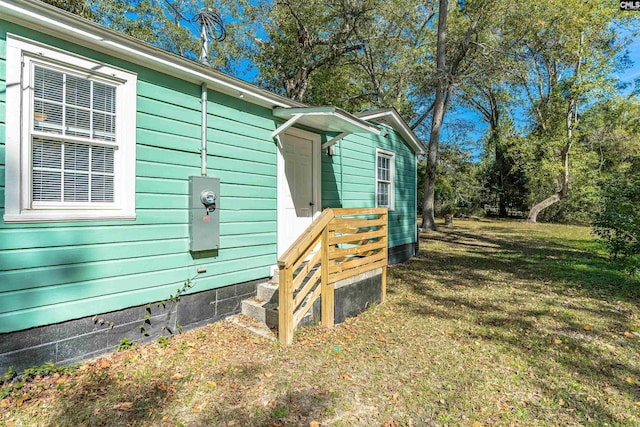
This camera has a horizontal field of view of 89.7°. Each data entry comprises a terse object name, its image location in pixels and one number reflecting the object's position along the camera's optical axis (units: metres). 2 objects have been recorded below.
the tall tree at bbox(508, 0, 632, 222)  14.05
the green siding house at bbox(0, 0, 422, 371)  2.60
